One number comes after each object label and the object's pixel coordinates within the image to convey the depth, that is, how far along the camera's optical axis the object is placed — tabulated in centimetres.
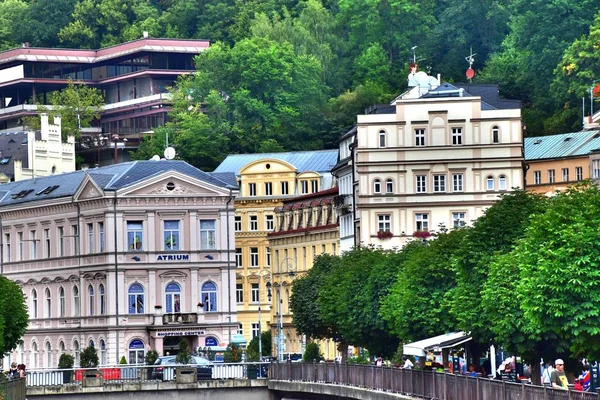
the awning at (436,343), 8784
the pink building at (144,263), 14950
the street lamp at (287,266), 17135
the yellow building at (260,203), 18412
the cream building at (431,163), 14600
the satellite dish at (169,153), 16625
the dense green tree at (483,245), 8944
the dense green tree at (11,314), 11406
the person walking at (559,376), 6875
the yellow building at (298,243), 16862
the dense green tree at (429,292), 9831
